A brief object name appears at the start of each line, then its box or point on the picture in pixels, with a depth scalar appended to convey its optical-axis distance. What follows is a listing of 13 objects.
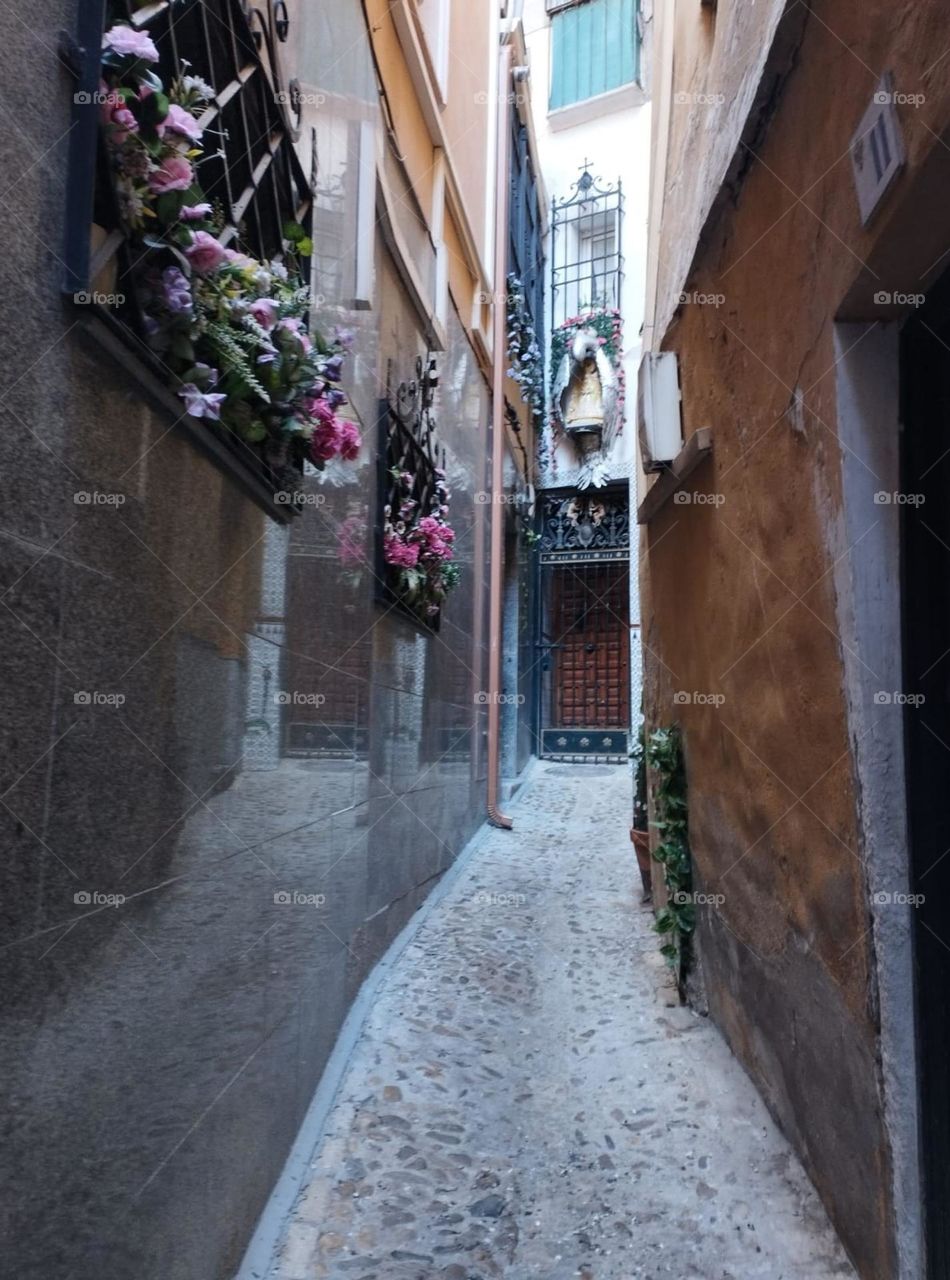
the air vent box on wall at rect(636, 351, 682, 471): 4.12
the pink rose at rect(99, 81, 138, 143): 1.56
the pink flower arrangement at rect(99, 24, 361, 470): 1.64
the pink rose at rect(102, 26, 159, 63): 1.56
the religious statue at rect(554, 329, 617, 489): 11.48
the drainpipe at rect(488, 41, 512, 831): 7.86
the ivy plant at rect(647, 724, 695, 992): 4.03
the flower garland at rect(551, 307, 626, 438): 11.45
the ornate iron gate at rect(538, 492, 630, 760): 11.74
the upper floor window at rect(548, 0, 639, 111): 12.09
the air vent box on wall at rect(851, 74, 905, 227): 1.79
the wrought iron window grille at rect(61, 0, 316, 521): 1.50
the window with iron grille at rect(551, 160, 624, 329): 11.84
